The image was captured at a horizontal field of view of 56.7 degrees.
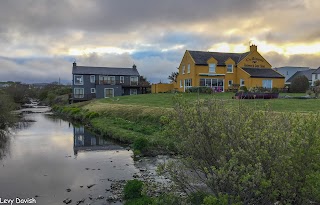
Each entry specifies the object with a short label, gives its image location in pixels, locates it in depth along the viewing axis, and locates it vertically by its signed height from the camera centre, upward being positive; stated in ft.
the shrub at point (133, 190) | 36.79 -12.41
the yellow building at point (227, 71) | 168.25 +11.94
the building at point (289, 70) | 331.98 +24.39
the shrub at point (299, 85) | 164.96 +3.64
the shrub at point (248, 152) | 20.76 -4.55
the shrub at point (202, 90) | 151.02 +0.86
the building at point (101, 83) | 226.17 +6.85
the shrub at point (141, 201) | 33.68 -12.60
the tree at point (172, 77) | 290.35 +14.90
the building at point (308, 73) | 265.05 +17.43
